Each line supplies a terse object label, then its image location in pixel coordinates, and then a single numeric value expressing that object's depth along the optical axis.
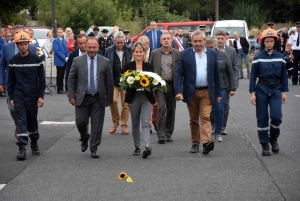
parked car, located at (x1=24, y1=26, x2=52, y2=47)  33.79
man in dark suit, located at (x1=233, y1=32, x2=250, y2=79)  29.55
